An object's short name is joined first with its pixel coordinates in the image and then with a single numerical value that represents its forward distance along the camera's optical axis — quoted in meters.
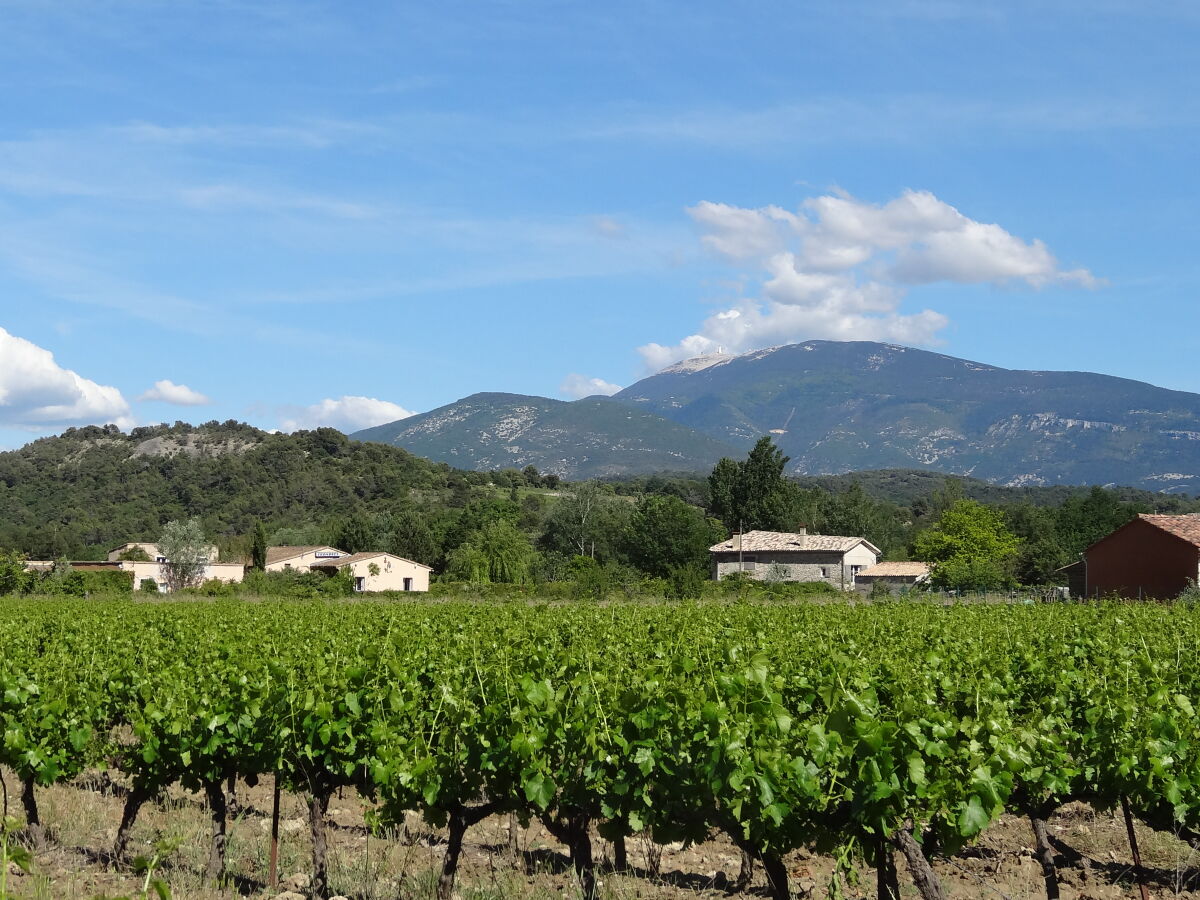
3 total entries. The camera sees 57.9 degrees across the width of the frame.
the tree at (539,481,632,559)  87.69
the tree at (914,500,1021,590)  71.38
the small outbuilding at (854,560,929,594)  79.31
